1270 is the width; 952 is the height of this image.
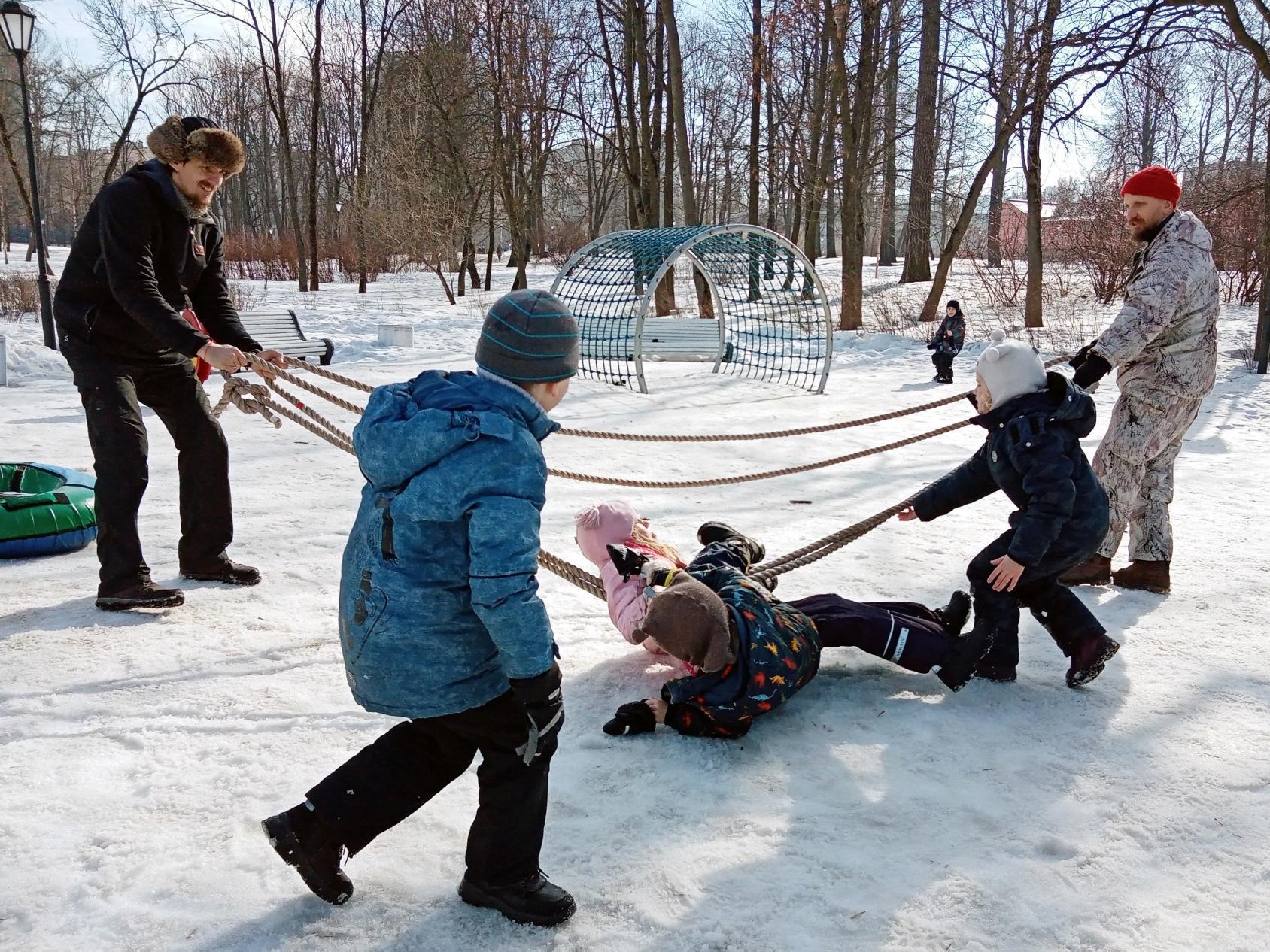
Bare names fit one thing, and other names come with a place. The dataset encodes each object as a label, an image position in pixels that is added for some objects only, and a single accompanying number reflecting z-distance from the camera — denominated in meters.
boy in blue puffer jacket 1.73
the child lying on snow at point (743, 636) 2.60
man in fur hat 3.38
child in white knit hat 2.93
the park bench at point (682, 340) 12.66
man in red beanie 3.90
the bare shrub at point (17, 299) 14.55
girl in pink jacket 3.10
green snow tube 4.13
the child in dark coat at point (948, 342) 11.56
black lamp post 10.84
